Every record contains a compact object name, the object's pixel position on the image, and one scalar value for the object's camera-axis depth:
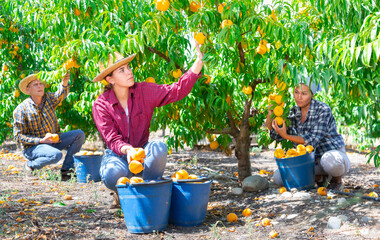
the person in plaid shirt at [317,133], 3.53
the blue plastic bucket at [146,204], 2.57
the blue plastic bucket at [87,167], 4.59
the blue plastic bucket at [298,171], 3.41
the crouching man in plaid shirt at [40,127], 4.64
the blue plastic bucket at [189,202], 2.76
